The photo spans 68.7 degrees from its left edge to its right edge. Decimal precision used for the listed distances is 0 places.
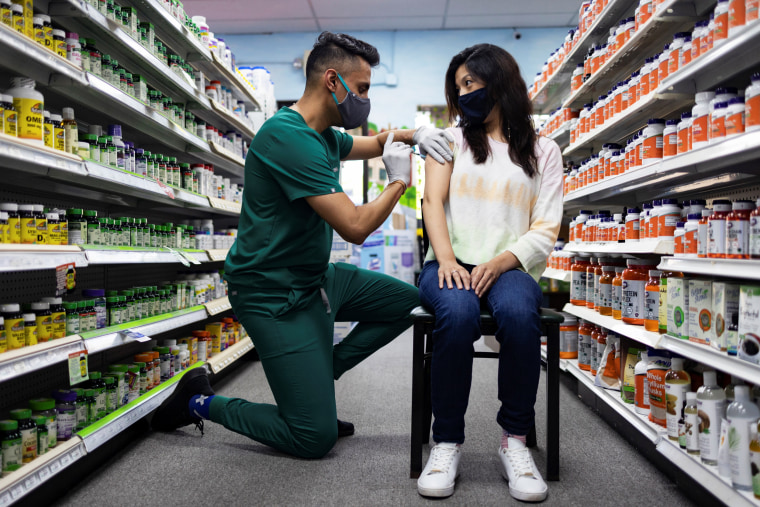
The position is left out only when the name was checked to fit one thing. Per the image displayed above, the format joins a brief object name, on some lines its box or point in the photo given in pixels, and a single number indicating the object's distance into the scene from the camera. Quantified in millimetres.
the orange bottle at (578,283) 3305
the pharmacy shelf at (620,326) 2123
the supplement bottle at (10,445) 1637
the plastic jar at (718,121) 1669
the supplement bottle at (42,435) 1784
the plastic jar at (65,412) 1923
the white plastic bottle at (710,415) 1680
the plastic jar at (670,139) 2135
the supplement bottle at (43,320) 1850
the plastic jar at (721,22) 1678
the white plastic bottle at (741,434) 1488
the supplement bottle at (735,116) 1601
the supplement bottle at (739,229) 1580
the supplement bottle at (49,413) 1845
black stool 1893
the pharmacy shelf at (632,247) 2152
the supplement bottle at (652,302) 2260
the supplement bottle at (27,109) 1722
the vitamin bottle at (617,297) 2660
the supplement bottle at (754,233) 1497
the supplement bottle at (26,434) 1696
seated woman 1791
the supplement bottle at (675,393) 1923
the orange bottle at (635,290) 2441
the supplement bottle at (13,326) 1687
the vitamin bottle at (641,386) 2275
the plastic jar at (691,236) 1849
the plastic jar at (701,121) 1798
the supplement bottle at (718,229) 1665
